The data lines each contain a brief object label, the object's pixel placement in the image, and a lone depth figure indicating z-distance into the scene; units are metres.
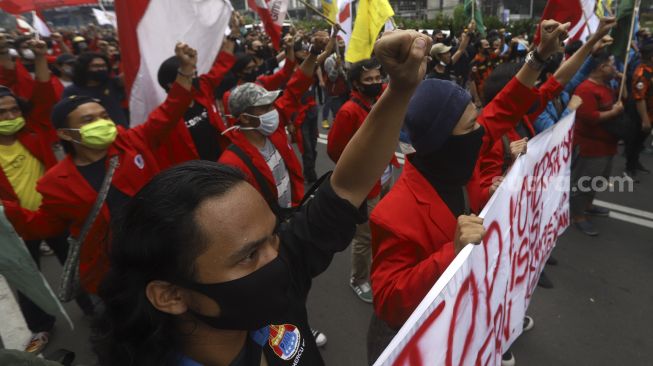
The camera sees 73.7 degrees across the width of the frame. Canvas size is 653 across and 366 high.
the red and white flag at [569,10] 3.90
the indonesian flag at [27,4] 6.91
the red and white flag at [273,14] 4.68
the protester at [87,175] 2.38
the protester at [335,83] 6.45
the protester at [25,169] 2.97
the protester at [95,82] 4.48
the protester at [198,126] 3.29
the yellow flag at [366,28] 3.41
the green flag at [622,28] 3.82
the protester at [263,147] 2.64
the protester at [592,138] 4.01
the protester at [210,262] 0.99
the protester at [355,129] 3.37
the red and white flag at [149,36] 3.05
